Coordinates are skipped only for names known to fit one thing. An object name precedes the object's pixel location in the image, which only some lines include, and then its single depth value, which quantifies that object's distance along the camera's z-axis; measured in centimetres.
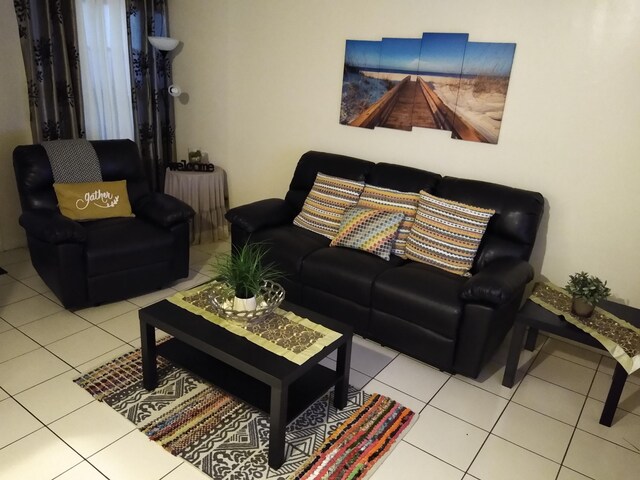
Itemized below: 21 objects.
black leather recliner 283
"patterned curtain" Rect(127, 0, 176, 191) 410
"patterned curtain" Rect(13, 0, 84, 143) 350
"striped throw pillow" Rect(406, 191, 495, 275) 278
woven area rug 195
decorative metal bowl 208
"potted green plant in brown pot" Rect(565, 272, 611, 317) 235
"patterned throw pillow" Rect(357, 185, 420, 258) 301
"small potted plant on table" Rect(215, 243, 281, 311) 207
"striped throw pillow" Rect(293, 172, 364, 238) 324
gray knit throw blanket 327
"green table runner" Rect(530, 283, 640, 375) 217
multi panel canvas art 296
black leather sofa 245
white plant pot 209
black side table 225
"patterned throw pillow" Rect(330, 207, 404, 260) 294
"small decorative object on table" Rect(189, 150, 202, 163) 425
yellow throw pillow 321
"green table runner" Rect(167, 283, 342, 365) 196
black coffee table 185
